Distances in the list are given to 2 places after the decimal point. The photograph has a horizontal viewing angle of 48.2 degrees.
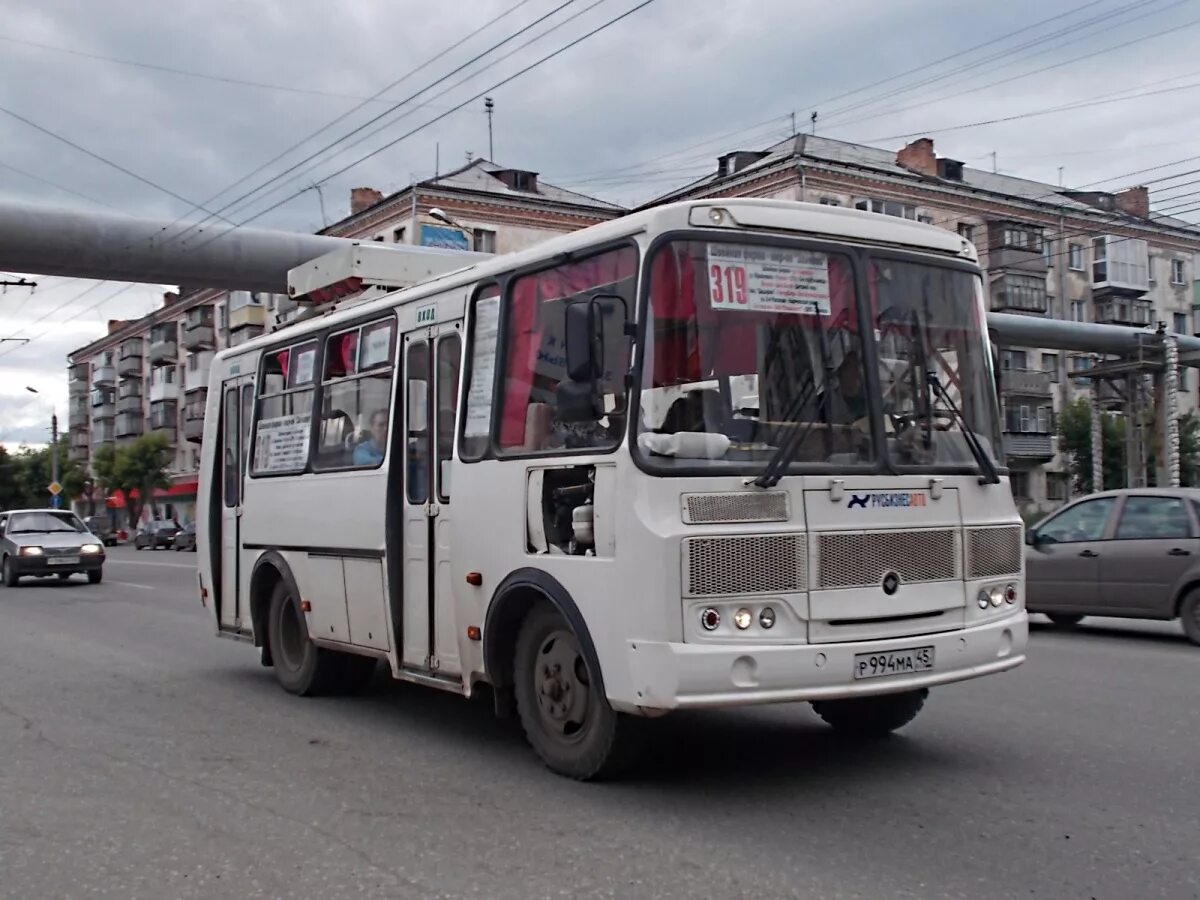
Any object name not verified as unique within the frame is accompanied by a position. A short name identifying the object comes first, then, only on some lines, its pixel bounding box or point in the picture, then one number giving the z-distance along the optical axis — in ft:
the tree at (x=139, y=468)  254.27
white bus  19.75
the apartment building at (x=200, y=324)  179.83
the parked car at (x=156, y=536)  195.31
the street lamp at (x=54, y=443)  244.63
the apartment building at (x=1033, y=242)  160.56
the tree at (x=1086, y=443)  172.55
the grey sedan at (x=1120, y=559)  42.63
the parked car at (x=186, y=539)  184.96
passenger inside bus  27.68
